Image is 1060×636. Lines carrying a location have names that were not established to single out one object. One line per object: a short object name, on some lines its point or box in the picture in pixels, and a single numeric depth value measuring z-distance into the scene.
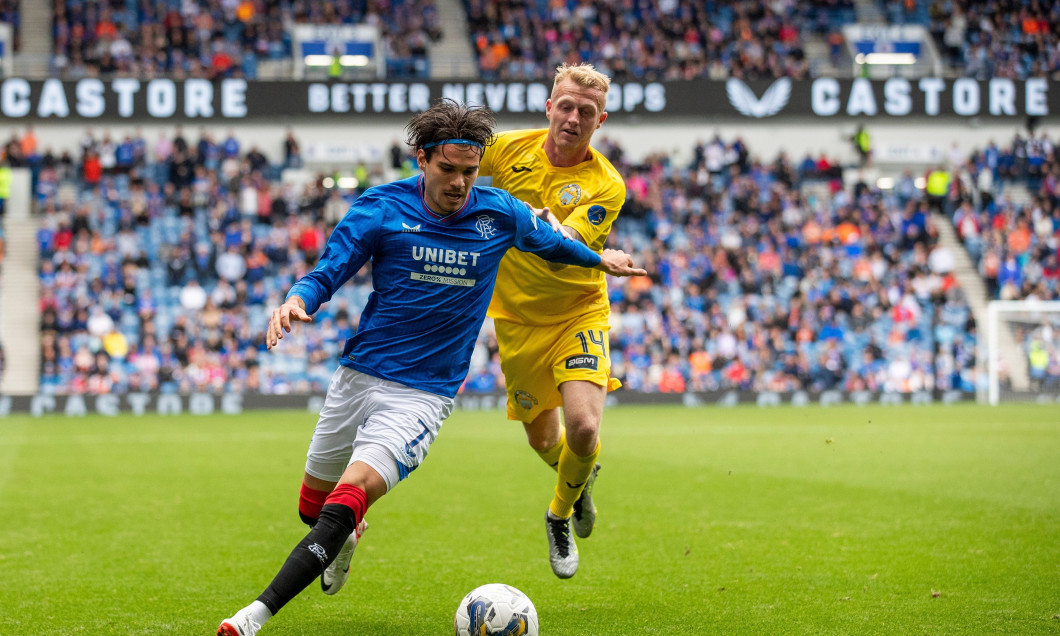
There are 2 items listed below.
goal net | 24.09
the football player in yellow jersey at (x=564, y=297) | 6.70
